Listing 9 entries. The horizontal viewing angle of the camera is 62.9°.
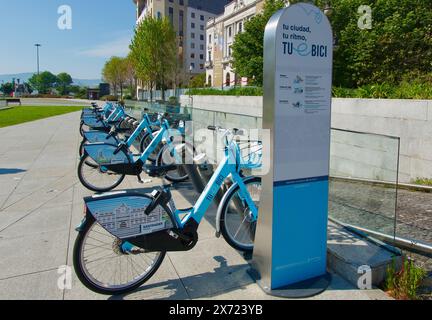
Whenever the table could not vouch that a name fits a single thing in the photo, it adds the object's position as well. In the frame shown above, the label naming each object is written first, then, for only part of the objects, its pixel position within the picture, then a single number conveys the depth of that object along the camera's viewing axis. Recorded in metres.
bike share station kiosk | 2.62
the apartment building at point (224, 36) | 45.06
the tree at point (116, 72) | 66.44
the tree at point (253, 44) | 18.97
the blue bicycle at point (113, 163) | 5.75
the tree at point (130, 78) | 65.56
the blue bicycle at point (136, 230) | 2.80
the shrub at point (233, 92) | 15.84
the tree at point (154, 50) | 33.06
